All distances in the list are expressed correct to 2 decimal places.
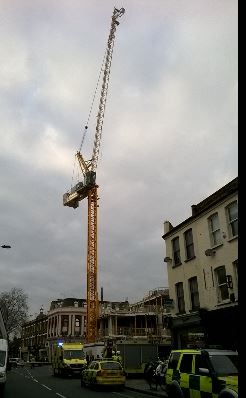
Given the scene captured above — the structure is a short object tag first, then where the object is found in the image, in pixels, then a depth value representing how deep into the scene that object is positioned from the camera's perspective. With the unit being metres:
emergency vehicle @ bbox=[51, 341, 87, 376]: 32.50
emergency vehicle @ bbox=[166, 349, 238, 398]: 9.99
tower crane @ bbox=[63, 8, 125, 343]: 66.50
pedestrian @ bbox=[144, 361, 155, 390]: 21.66
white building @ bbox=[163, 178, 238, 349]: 20.67
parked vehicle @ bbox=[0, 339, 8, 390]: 17.64
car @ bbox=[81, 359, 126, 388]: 21.52
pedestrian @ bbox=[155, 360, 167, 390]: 21.14
